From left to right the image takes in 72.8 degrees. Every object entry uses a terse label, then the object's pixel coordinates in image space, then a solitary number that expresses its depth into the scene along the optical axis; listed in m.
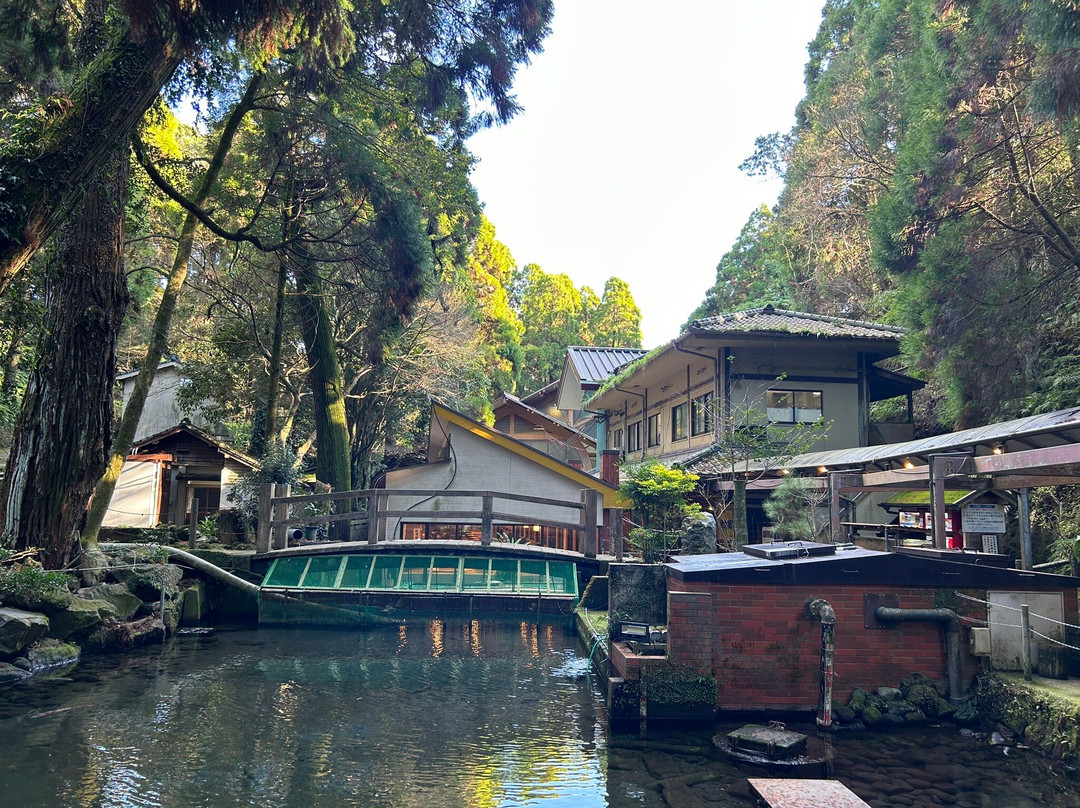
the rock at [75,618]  10.23
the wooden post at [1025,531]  8.30
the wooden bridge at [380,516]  14.14
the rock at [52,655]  9.52
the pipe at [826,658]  7.14
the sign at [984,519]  8.87
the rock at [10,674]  8.86
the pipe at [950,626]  7.51
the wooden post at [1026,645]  7.21
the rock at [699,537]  11.88
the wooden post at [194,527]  15.09
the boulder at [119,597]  11.22
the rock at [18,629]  9.17
